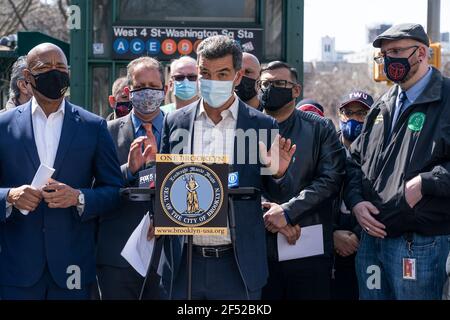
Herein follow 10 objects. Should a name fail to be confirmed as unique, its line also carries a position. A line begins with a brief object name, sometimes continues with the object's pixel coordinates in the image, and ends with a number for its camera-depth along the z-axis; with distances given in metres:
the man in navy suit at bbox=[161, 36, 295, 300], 4.91
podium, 4.57
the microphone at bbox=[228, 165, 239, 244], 4.79
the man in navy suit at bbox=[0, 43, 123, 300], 5.25
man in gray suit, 5.61
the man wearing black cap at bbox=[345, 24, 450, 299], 5.32
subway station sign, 9.50
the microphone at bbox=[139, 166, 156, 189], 5.12
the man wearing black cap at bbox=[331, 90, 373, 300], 6.27
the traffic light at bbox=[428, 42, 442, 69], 12.56
